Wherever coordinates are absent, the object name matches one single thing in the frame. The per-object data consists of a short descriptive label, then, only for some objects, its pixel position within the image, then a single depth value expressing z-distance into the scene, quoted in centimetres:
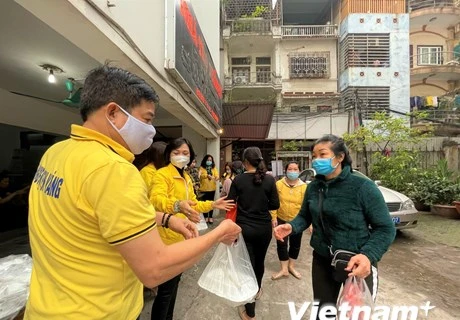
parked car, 533
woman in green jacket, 175
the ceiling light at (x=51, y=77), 356
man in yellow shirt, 84
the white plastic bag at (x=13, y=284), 178
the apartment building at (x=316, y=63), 1444
